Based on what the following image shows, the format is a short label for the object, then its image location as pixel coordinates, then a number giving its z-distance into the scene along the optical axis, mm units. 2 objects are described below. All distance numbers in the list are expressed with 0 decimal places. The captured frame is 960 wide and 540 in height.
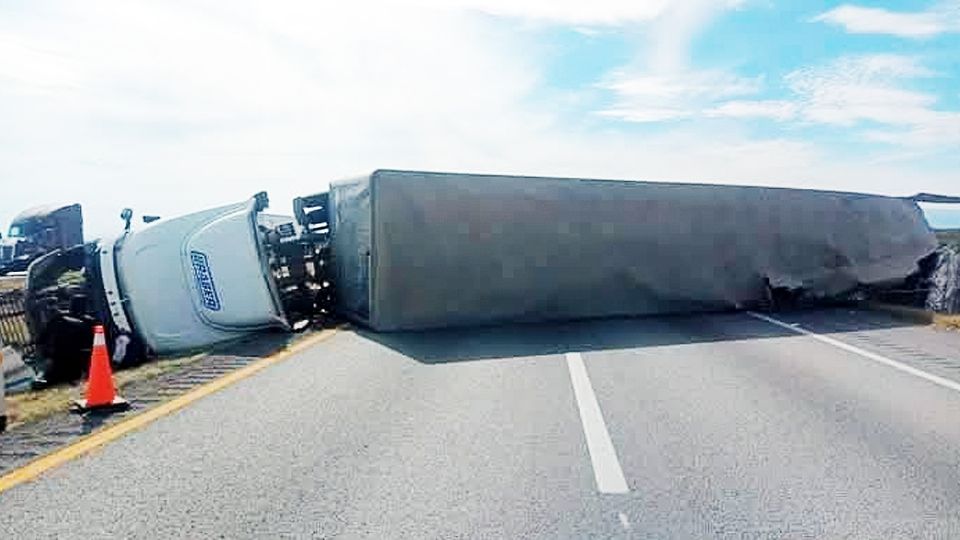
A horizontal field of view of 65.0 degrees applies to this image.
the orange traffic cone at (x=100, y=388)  6160
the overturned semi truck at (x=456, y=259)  10258
